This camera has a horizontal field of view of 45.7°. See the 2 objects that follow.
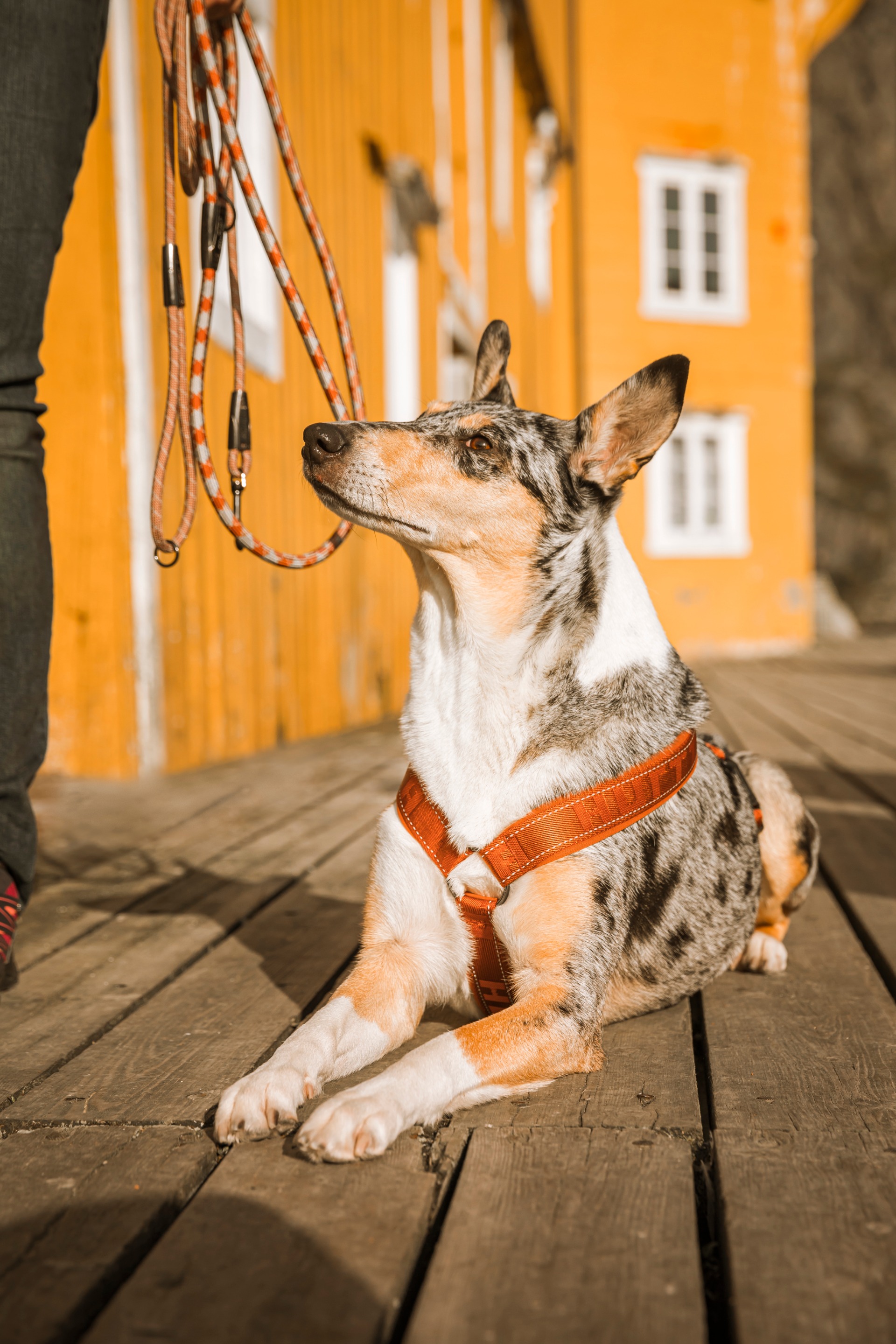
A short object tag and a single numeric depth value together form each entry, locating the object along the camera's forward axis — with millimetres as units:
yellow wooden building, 4488
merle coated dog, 1888
